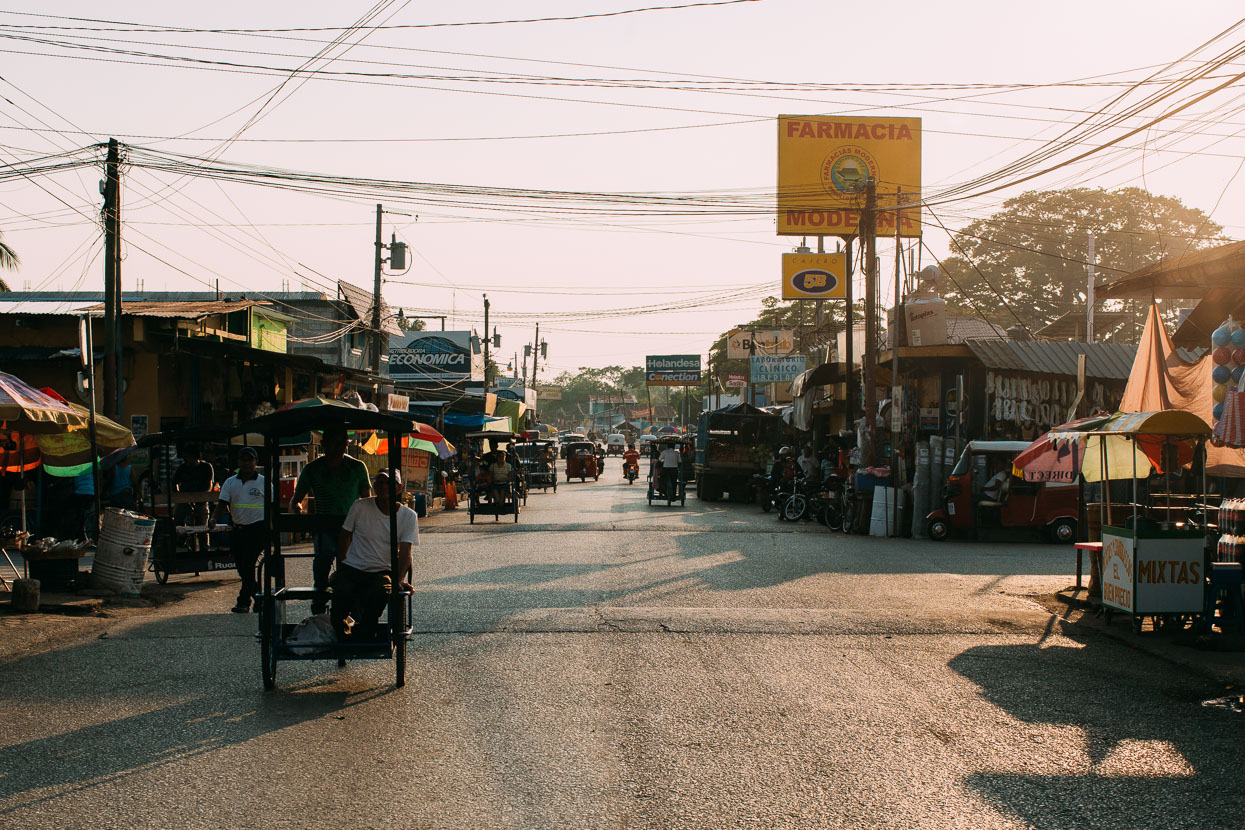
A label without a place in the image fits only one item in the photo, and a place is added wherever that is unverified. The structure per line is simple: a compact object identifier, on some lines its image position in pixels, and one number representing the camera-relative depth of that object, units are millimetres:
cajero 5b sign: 36312
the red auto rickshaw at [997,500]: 20750
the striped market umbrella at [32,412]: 11336
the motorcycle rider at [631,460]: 49375
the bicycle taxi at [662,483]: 31000
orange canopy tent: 11438
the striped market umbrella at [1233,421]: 10227
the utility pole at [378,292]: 34562
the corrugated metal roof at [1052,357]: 25484
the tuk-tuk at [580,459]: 51406
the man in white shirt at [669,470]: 30703
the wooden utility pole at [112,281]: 18391
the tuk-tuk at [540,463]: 41809
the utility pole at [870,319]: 24203
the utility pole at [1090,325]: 32094
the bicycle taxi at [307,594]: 7688
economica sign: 56112
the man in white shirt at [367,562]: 7984
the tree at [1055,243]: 62062
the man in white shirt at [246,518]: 11758
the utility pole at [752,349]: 52025
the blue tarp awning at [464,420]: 43219
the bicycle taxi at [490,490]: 25000
